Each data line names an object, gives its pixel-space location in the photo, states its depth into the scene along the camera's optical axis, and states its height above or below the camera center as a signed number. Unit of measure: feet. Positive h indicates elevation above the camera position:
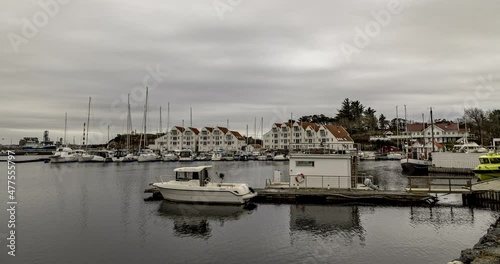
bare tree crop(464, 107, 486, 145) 297.33 +26.91
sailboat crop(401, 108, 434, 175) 183.52 -8.24
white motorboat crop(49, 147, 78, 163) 310.86 -2.83
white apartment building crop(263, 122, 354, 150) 368.48 +18.75
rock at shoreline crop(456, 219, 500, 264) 42.22 -13.41
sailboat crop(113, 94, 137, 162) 317.63 -3.50
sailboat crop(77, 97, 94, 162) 321.32 -3.12
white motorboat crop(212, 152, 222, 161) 342.03 -4.61
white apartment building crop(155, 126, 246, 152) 426.92 +15.62
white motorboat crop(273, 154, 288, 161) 331.36 -5.97
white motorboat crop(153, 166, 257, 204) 91.97 -9.78
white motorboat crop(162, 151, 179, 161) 332.21 -4.05
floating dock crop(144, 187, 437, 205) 91.20 -11.95
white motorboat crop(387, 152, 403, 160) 323.33 -5.10
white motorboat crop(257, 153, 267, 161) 342.19 -5.11
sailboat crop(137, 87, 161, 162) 307.62 -2.80
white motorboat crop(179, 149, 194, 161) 334.77 -2.56
